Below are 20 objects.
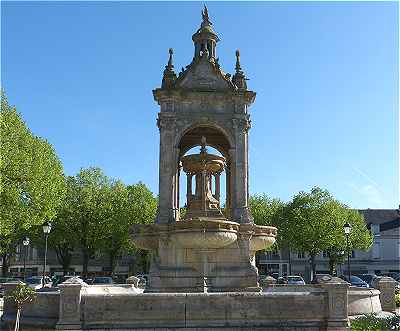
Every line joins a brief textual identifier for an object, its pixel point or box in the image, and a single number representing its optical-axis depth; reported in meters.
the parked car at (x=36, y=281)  42.66
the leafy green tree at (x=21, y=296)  14.16
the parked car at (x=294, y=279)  41.15
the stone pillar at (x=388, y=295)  20.50
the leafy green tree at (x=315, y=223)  53.59
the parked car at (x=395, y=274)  62.82
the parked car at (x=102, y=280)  39.97
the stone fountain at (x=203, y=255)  13.46
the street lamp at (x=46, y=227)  30.91
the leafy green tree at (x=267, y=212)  59.34
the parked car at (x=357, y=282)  37.41
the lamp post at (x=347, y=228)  32.33
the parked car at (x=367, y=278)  50.20
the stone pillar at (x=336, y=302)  13.58
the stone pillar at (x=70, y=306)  13.41
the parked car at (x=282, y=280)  40.57
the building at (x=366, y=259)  76.50
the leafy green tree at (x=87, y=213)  50.78
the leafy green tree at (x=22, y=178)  28.59
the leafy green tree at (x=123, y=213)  50.88
